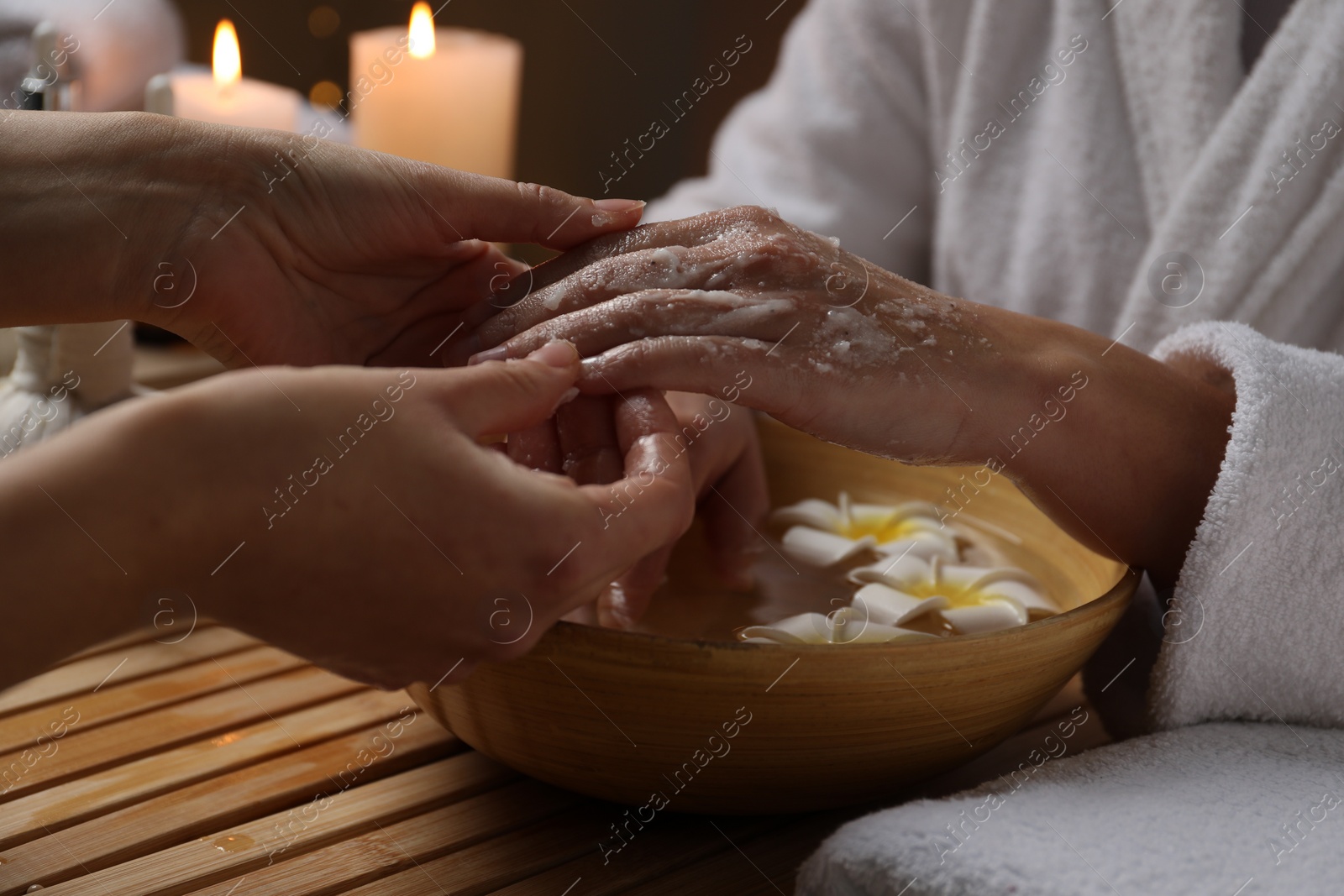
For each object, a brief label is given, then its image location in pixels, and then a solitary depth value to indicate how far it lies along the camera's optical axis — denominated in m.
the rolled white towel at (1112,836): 0.44
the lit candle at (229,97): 1.12
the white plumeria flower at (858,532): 0.74
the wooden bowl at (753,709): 0.46
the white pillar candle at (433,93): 1.23
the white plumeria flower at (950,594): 0.64
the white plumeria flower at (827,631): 0.59
